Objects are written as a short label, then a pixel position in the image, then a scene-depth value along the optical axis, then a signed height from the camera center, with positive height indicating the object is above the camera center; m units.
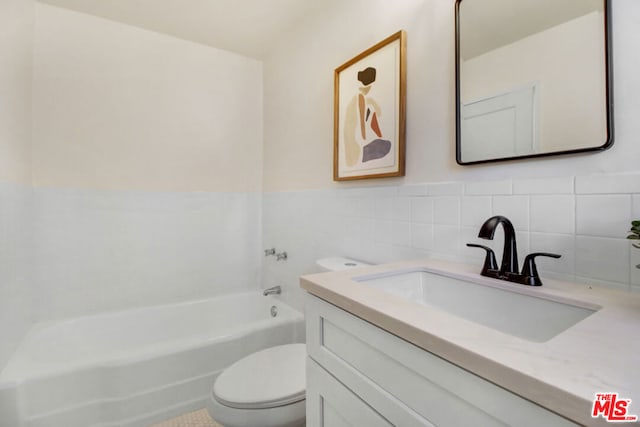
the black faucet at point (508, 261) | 0.77 -0.14
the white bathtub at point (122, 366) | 1.35 -0.82
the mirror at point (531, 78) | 0.76 +0.40
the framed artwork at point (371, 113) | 1.29 +0.50
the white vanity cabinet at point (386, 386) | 0.42 -0.32
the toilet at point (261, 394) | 1.04 -0.68
